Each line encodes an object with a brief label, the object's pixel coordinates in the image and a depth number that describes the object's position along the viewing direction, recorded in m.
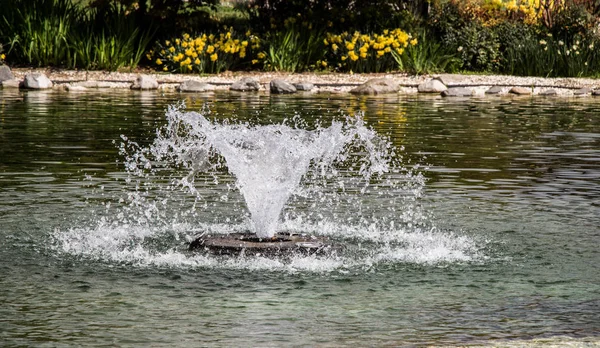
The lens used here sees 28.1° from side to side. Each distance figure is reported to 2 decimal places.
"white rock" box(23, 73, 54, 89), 27.17
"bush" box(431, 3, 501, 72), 31.34
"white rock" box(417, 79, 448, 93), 28.16
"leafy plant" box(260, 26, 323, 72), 30.53
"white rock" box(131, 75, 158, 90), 27.67
